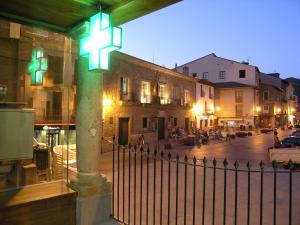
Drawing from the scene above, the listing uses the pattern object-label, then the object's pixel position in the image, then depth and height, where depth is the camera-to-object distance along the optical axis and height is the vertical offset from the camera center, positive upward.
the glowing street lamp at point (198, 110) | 34.28 +1.12
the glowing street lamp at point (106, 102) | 19.04 +1.05
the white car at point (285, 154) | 12.73 -1.57
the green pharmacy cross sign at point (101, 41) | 3.28 +0.91
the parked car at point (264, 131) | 39.12 -1.54
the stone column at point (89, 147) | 3.80 -0.41
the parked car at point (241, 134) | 32.54 -1.69
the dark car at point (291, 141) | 16.05 -1.23
